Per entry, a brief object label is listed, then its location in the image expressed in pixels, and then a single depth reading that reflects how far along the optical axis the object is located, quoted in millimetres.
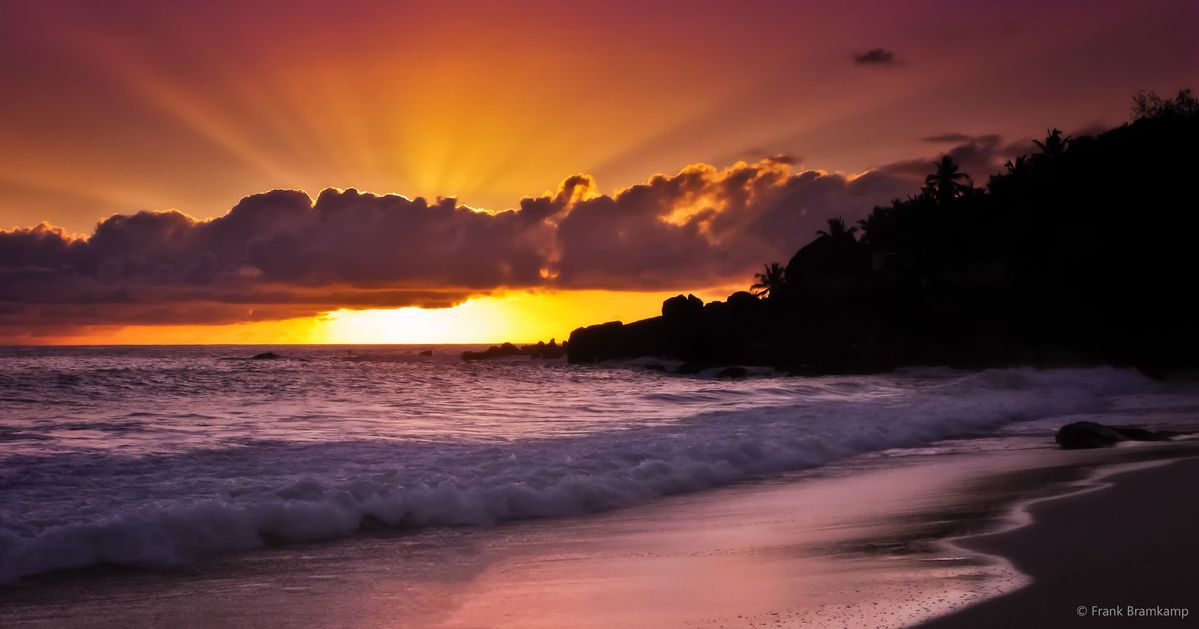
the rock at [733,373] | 47016
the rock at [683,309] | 61219
